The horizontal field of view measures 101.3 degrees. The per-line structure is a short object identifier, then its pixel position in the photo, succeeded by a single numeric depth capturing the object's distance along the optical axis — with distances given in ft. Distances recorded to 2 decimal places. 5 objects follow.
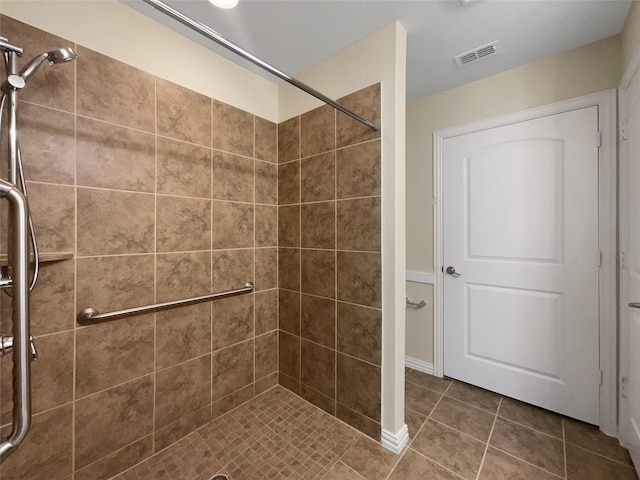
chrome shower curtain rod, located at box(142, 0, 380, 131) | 2.31
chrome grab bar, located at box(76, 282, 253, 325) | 3.80
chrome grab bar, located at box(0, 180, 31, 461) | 1.82
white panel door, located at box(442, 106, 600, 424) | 5.11
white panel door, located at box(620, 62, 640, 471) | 3.99
